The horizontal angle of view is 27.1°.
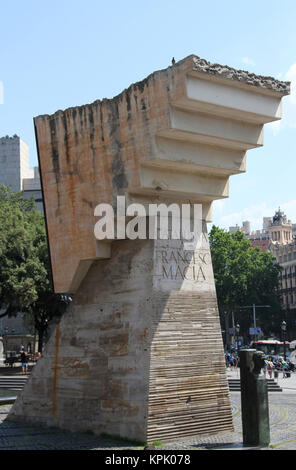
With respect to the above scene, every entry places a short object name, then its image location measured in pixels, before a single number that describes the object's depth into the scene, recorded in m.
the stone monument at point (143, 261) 13.58
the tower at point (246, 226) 163.23
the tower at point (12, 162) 67.38
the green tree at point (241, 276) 67.19
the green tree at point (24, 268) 34.06
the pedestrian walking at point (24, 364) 33.06
